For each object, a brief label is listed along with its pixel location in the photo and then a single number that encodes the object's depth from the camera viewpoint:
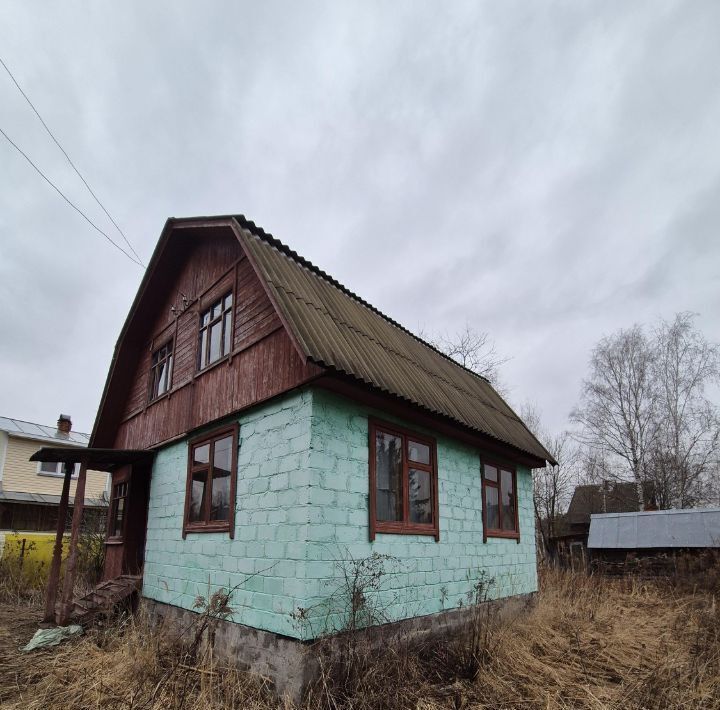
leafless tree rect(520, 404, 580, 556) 29.22
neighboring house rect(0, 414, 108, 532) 22.14
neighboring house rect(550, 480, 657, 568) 22.03
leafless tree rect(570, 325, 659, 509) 26.34
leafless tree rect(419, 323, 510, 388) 26.14
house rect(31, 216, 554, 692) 6.18
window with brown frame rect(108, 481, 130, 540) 11.30
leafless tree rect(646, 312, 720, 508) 25.36
